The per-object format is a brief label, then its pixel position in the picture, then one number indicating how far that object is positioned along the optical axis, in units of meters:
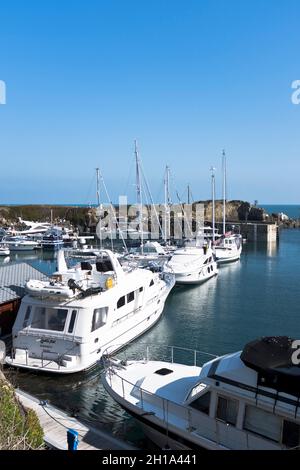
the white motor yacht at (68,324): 17.48
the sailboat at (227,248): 55.22
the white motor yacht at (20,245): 67.12
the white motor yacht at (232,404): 9.74
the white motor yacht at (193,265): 38.28
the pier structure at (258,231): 83.19
